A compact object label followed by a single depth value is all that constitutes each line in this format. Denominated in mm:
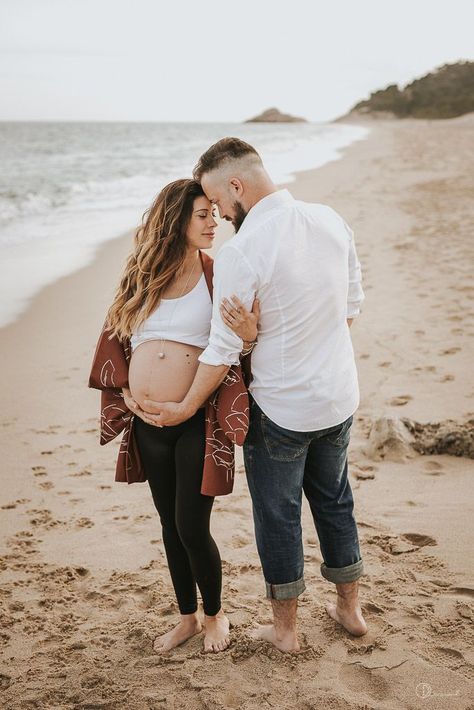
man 2225
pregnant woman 2502
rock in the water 142625
